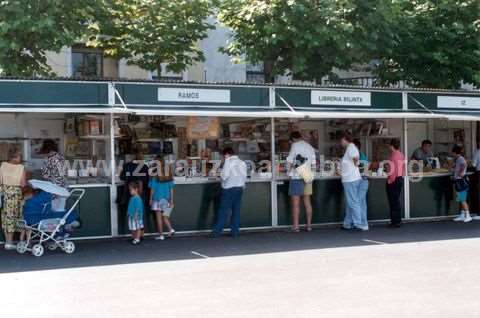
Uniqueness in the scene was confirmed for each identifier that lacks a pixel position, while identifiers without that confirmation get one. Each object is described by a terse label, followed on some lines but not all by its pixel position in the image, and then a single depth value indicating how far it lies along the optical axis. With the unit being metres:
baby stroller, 11.09
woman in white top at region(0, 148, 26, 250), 11.59
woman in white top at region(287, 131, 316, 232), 13.56
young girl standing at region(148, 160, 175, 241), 12.63
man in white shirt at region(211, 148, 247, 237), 13.02
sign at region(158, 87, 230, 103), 12.66
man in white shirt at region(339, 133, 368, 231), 13.84
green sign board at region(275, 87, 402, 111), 13.79
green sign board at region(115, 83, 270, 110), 12.43
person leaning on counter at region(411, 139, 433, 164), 16.38
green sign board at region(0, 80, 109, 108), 11.38
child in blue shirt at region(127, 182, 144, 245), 12.15
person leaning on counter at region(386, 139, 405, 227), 14.32
